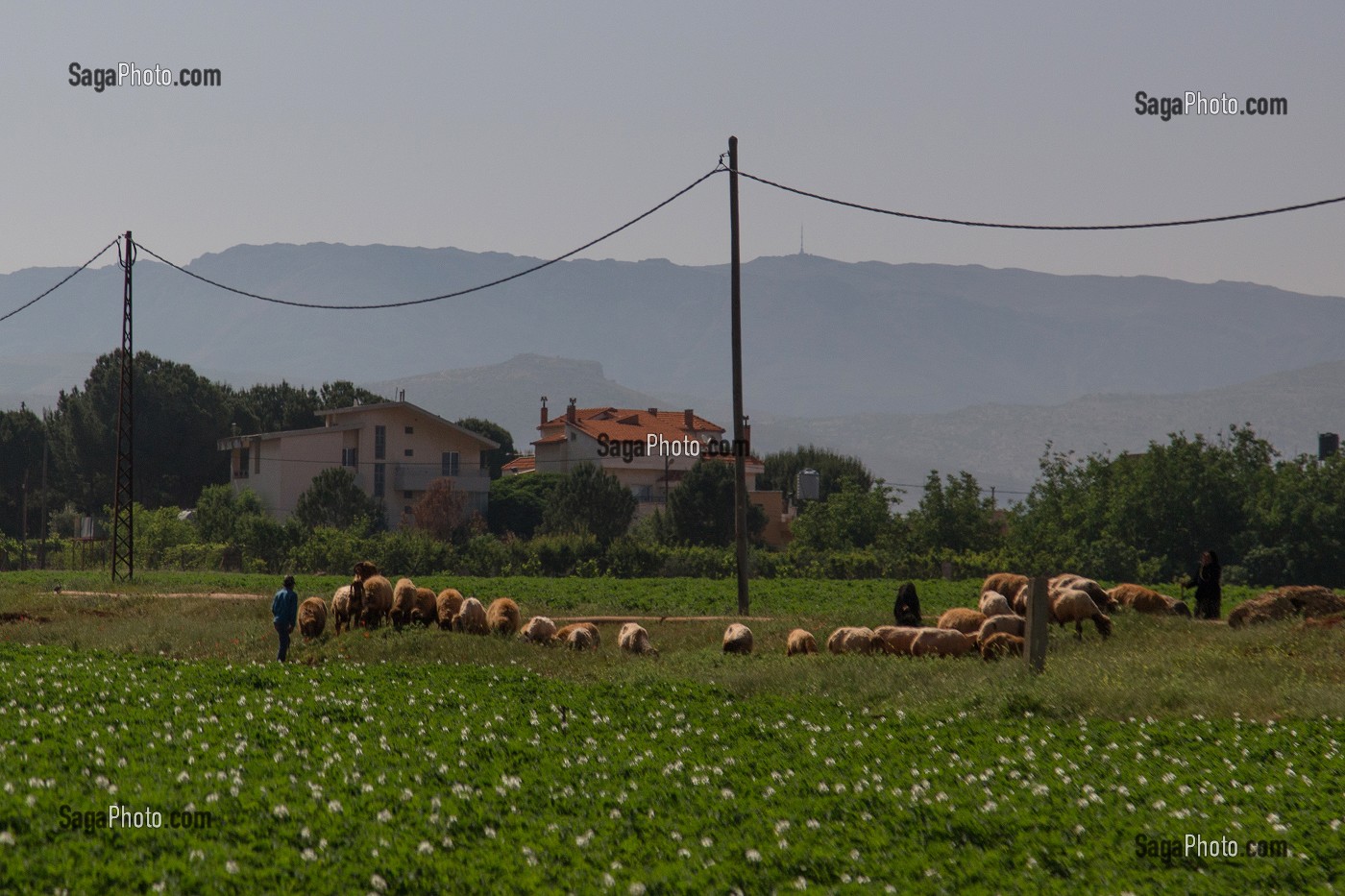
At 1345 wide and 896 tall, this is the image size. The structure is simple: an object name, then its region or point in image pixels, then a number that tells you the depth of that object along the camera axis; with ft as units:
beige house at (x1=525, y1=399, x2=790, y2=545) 346.74
